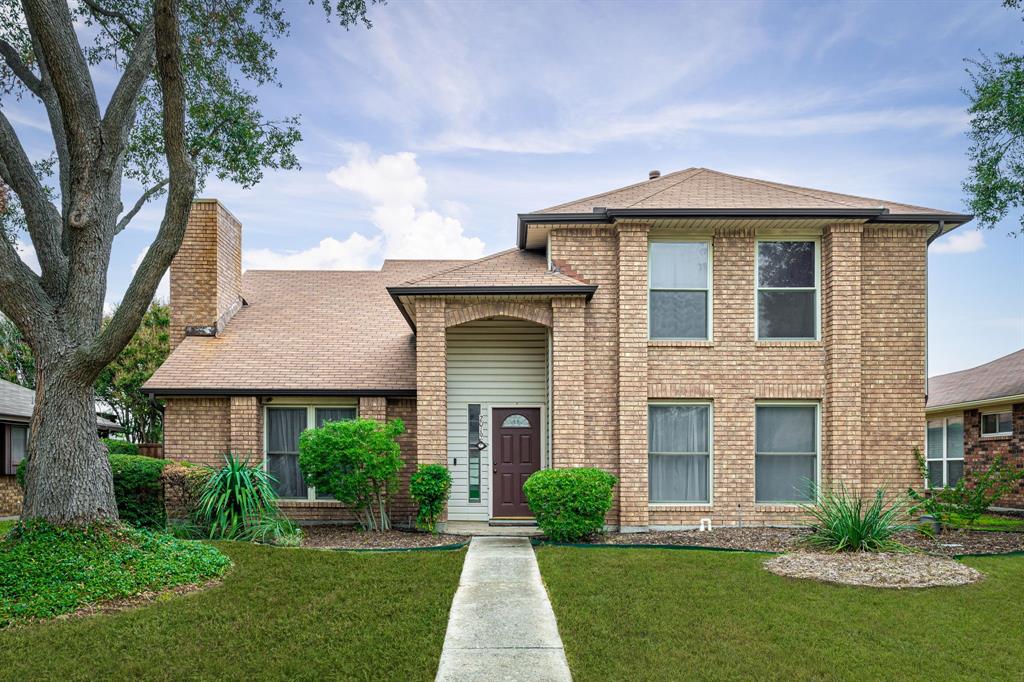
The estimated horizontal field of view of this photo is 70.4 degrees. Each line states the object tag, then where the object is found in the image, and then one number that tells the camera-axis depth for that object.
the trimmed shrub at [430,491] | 12.01
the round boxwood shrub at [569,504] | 11.16
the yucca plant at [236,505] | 11.27
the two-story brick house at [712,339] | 12.41
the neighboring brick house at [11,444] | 19.28
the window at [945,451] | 21.17
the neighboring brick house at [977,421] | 17.67
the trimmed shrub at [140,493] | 11.97
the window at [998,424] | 18.25
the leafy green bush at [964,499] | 12.30
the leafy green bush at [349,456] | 11.91
